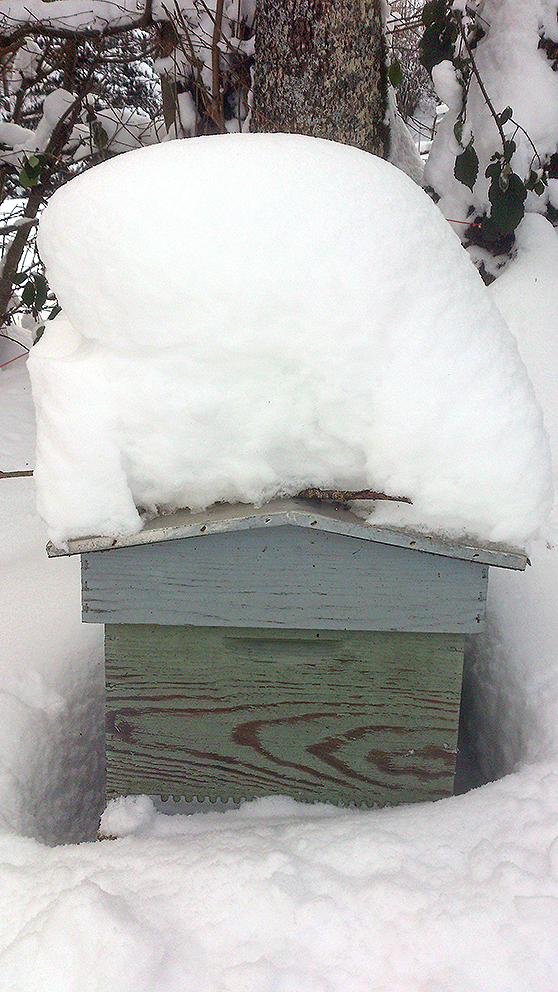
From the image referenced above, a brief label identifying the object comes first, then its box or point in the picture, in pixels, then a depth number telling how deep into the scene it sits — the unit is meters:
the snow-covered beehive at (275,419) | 1.11
